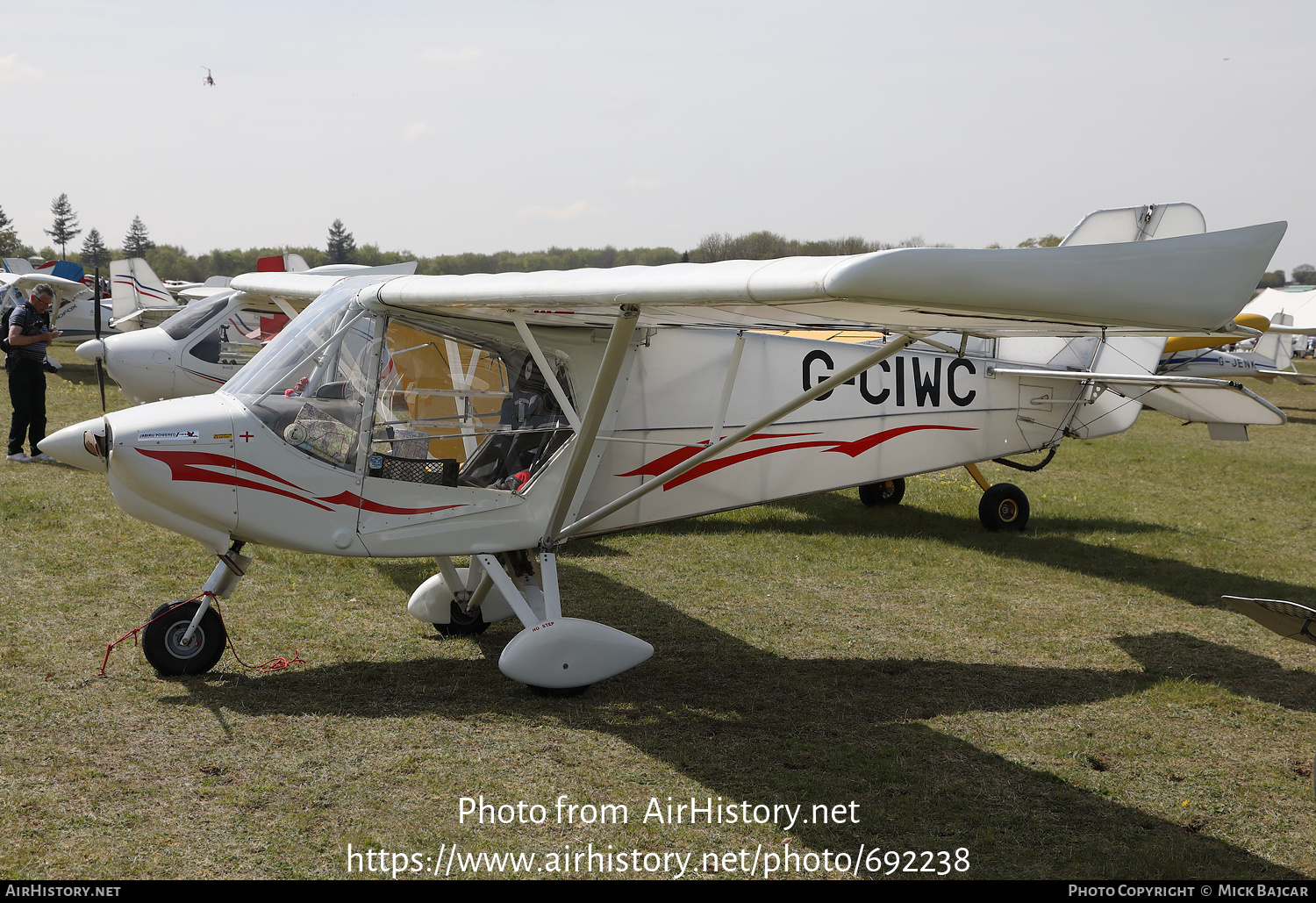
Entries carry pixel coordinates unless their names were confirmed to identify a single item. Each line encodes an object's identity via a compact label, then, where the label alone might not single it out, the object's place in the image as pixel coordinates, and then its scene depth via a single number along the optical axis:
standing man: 11.31
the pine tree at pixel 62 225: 155.12
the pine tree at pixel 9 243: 117.69
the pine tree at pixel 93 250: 142.18
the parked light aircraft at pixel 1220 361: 22.14
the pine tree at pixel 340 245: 97.12
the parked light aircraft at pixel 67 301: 24.77
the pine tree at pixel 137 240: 138.12
